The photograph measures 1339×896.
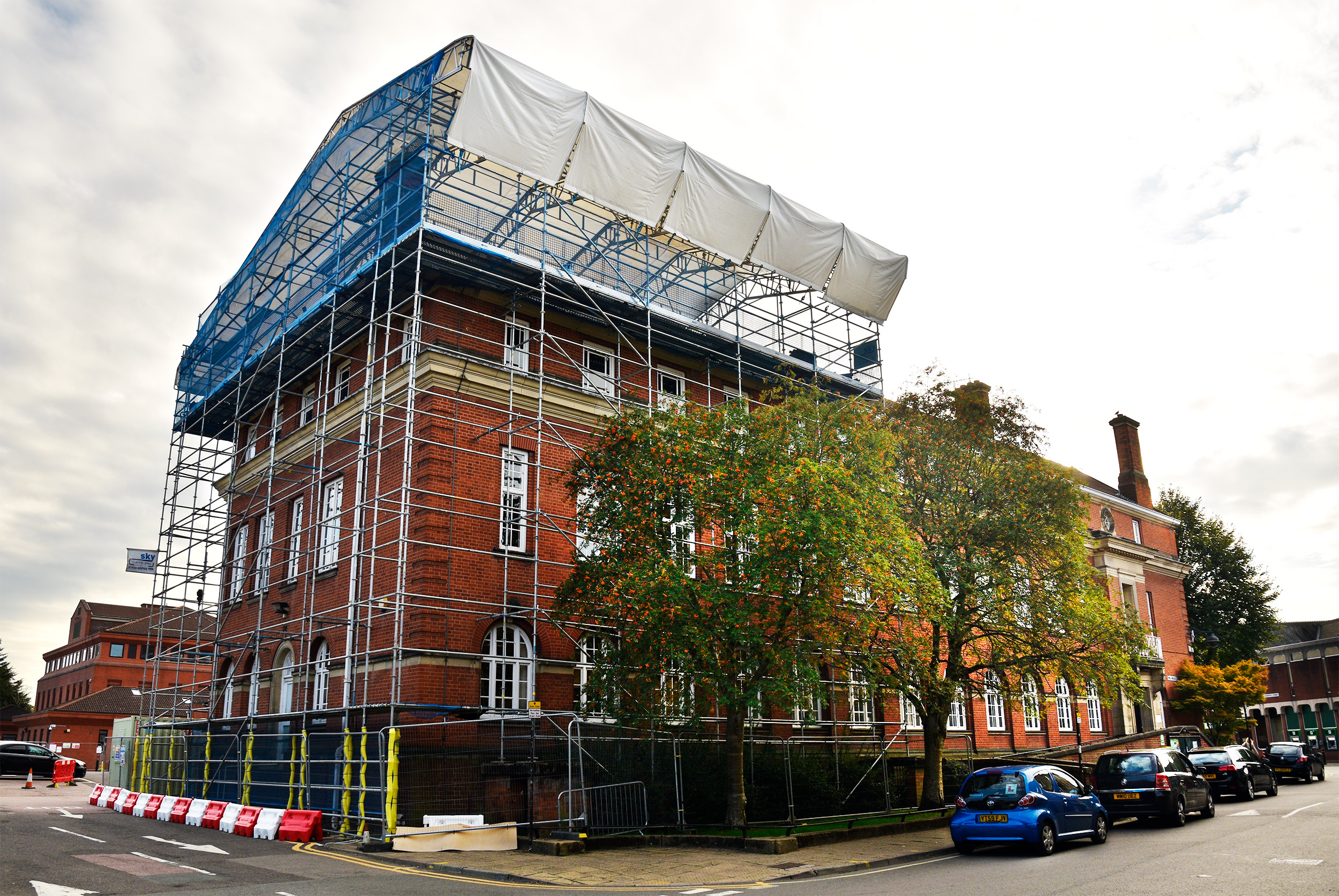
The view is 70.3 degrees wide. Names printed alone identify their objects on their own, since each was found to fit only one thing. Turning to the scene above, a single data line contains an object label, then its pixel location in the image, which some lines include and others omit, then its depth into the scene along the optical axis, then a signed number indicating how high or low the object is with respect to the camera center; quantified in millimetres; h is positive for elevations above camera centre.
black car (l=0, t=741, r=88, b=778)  41031 -1490
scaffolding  20438 +8148
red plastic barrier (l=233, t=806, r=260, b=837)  17891 -1901
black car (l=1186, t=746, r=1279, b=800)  24594 -1998
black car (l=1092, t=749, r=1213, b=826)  18828 -1831
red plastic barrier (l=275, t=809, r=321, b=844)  16766 -1888
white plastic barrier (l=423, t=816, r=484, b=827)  15977 -1777
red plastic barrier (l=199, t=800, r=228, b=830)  19125 -1869
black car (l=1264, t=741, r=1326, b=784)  32844 -2399
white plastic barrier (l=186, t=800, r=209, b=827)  19656 -1898
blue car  15414 -1841
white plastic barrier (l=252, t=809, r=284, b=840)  17203 -1884
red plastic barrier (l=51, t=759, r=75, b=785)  39312 -2017
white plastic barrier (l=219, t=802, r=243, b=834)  18516 -1894
